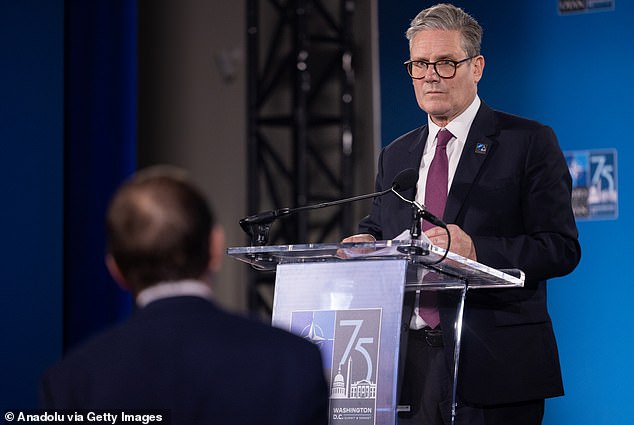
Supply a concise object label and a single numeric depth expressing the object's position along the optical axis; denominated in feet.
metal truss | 39.83
